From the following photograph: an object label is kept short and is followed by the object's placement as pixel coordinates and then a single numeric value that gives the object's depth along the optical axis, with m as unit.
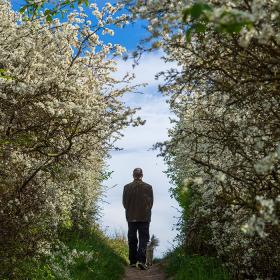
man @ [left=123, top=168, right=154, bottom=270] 14.22
